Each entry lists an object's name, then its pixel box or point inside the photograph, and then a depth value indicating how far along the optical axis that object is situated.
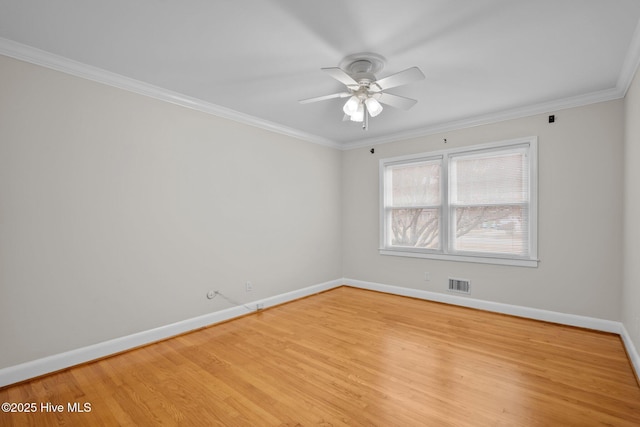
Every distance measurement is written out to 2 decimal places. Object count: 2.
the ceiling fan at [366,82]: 2.30
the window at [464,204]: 3.75
